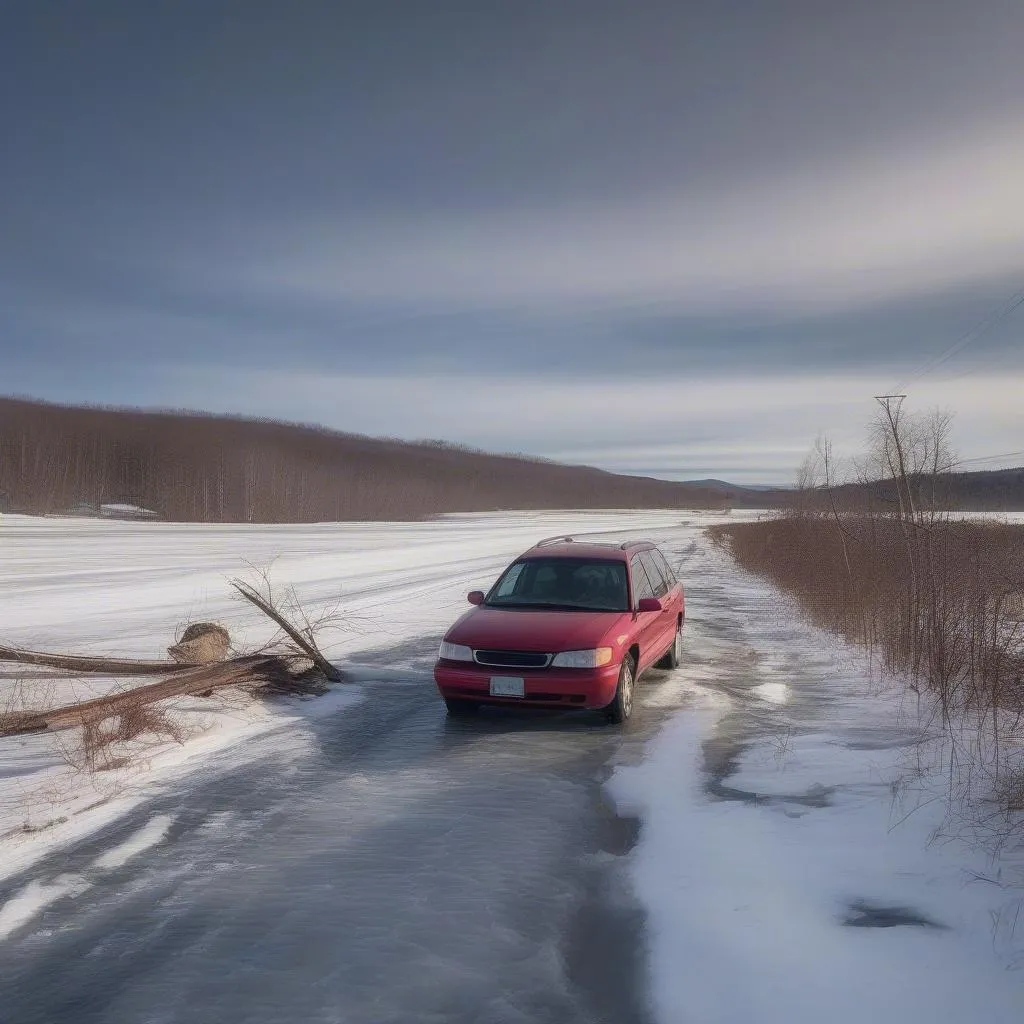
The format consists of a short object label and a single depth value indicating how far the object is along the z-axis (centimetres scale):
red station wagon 848
